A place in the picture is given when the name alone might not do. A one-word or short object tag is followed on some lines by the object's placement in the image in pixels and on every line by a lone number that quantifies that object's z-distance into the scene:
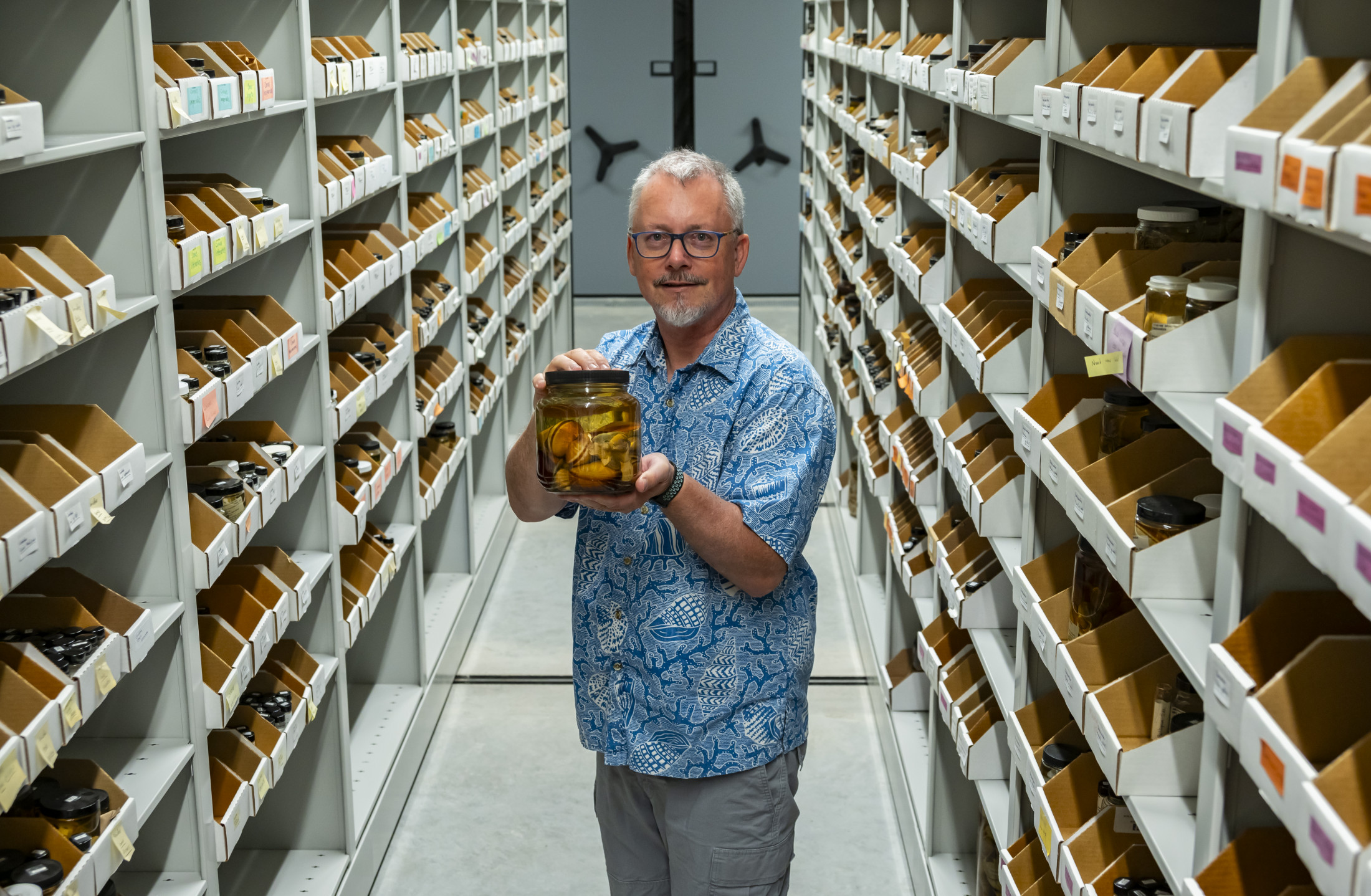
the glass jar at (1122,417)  2.29
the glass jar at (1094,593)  2.38
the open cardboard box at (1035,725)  2.66
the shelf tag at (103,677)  2.18
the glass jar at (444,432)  5.54
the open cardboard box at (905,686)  4.57
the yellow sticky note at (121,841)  2.20
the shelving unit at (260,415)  2.38
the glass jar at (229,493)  2.90
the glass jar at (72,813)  2.17
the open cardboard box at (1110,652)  2.23
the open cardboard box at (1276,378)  1.54
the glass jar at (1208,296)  1.88
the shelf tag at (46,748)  1.95
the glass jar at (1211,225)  2.29
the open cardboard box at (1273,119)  1.41
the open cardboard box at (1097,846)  2.22
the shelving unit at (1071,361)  1.56
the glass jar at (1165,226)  2.25
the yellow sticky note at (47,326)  1.92
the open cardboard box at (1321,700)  1.45
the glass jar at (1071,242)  2.50
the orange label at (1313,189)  1.27
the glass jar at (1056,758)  2.47
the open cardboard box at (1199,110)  1.69
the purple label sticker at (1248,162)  1.44
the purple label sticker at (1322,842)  1.24
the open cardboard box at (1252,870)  1.66
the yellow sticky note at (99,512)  2.13
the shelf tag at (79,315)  2.07
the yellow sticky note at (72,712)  2.04
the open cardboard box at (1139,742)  1.98
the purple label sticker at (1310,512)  1.27
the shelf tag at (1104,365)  2.03
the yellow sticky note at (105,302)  2.17
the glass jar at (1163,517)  1.94
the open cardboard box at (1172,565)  1.92
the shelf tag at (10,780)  1.84
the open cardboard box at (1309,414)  1.44
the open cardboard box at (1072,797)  2.38
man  2.29
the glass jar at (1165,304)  1.98
